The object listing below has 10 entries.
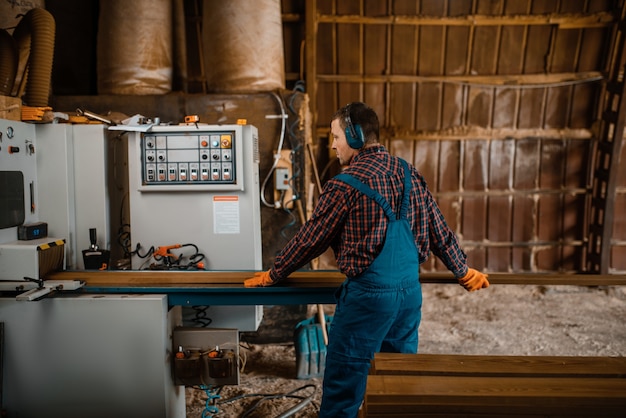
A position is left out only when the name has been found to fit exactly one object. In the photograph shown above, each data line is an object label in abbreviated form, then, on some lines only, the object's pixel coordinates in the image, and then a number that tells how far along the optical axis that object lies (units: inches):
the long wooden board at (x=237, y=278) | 108.0
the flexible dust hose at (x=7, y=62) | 127.9
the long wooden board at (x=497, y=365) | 75.4
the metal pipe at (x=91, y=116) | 119.9
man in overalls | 91.5
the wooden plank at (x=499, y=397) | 66.1
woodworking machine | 103.3
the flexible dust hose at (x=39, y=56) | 127.6
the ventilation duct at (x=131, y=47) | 167.2
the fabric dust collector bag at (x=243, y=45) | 167.9
